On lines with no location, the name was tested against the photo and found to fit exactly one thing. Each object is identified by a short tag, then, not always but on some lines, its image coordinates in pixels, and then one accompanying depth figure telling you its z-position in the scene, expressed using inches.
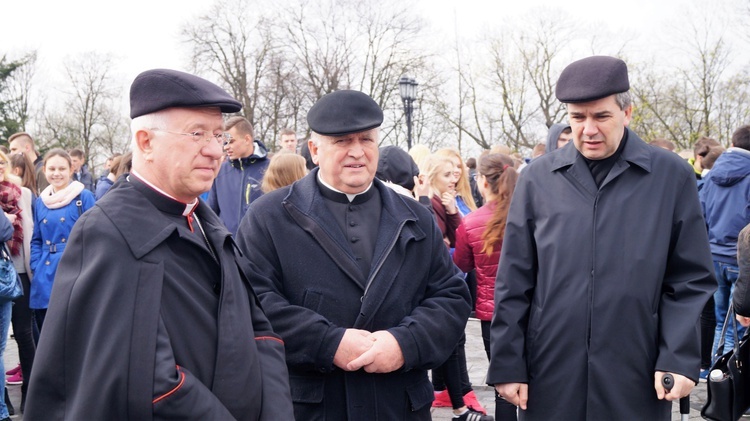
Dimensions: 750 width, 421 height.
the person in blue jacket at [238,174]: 261.1
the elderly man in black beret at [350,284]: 119.6
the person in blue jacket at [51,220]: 236.2
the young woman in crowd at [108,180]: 267.3
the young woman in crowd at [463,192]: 278.0
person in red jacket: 204.4
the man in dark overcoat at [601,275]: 118.0
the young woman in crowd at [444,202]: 240.0
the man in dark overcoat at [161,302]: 79.9
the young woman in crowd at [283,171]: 223.1
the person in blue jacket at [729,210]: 257.3
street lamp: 688.4
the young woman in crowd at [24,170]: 270.2
